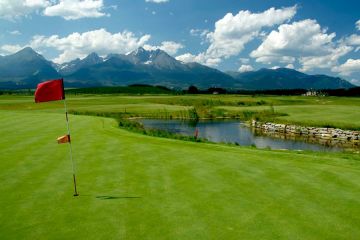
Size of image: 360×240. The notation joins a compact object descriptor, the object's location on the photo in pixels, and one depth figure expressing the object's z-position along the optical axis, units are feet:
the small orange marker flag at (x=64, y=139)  40.63
